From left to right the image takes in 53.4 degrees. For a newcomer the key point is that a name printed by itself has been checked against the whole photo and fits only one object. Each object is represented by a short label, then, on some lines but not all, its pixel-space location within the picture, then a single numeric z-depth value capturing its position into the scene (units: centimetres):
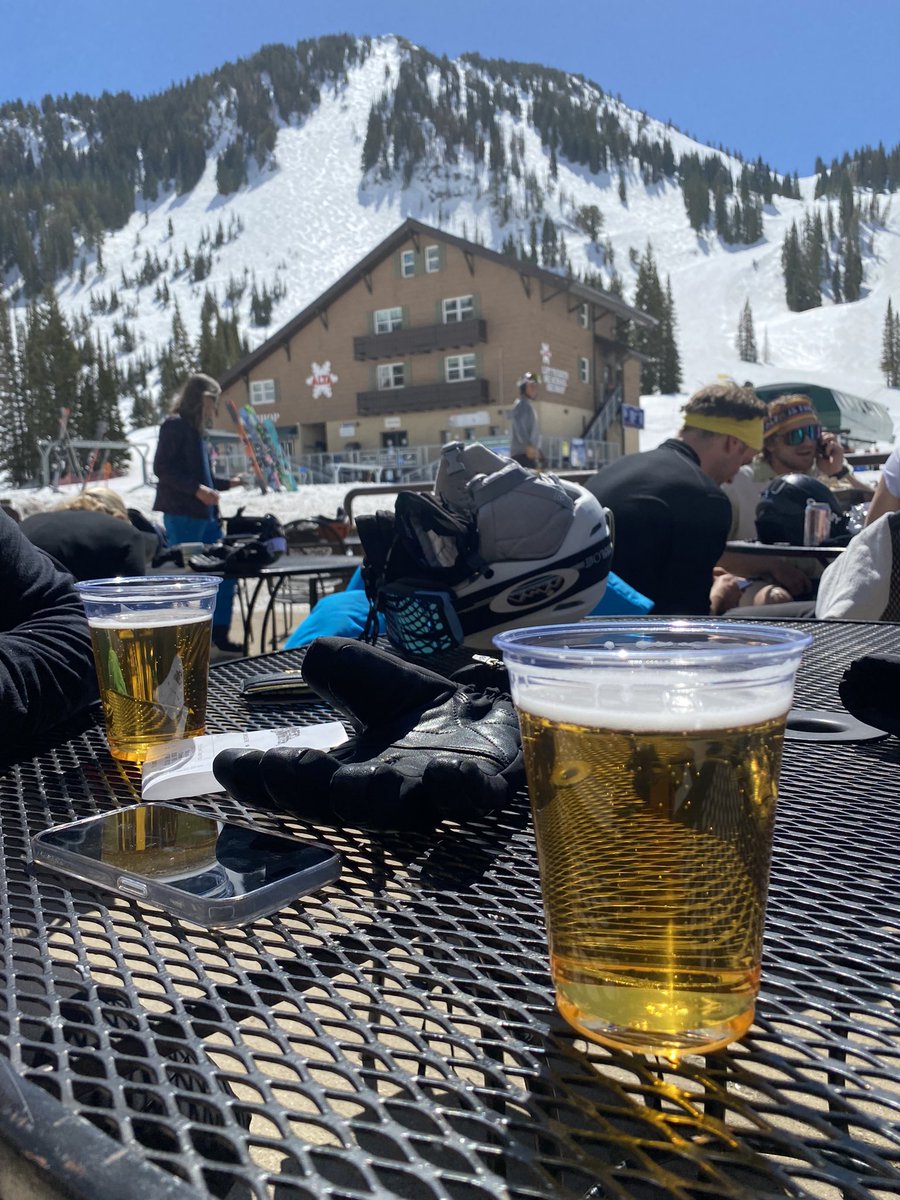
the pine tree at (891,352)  8475
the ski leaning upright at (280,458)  3172
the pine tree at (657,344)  7094
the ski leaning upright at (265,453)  3219
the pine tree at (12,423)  5716
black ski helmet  418
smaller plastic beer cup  112
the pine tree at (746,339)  9325
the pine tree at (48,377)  5675
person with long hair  623
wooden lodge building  3553
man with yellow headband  333
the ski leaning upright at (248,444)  3109
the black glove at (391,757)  82
